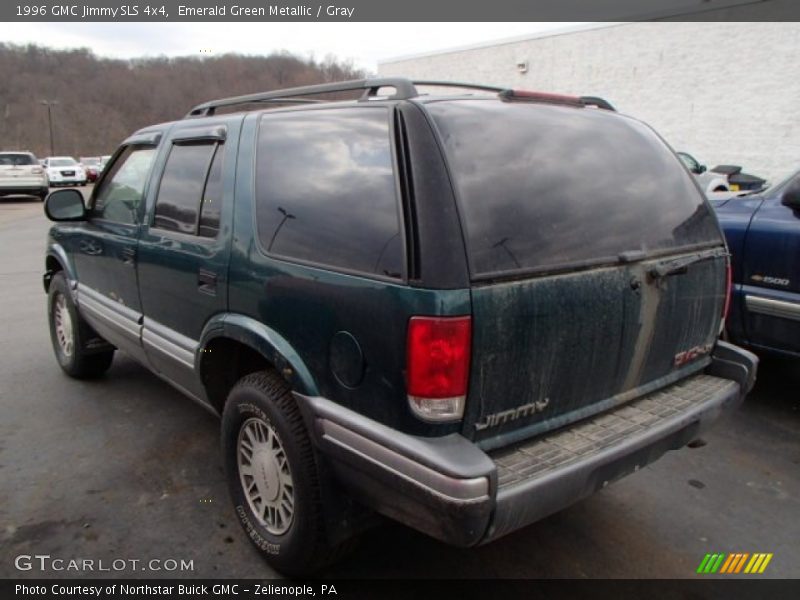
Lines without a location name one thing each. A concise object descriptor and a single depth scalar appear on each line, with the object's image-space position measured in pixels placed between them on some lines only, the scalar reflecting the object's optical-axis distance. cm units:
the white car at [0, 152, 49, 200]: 2228
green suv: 197
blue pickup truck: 383
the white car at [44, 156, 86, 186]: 3216
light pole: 7626
